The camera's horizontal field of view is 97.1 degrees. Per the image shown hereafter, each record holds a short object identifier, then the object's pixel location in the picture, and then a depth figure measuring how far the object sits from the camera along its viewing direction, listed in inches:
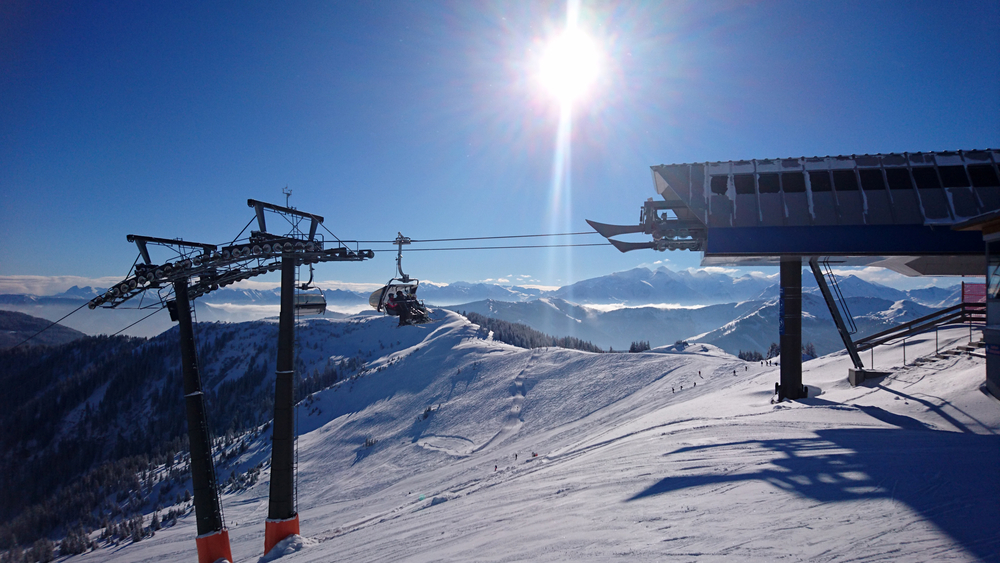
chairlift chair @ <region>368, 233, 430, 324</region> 764.6
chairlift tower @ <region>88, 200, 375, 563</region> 536.4
